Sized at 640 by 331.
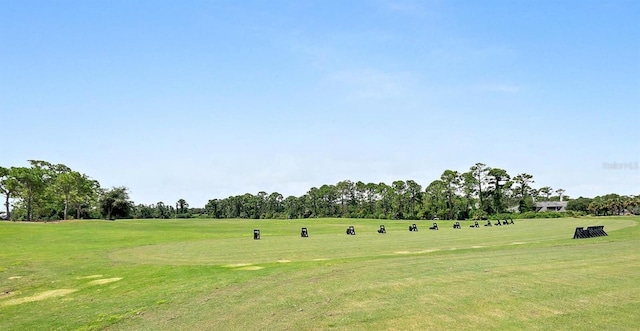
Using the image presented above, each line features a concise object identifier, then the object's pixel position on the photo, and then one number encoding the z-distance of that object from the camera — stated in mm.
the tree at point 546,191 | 183212
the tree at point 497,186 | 129875
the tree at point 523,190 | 134875
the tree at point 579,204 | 154375
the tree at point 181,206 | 196800
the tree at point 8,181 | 98975
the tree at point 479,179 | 132500
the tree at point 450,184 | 132500
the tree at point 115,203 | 135000
